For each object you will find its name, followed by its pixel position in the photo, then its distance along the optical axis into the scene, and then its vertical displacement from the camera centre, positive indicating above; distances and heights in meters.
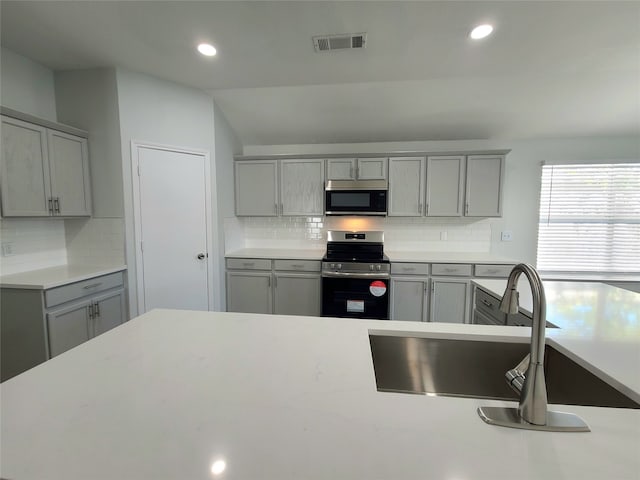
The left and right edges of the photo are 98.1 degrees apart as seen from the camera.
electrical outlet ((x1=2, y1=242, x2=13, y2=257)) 2.15 -0.23
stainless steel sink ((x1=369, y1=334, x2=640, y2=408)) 1.14 -0.61
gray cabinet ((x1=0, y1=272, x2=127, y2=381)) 1.92 -0.74
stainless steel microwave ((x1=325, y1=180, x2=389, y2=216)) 3.24 +0.27
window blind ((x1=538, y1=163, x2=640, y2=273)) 3.28 +0.02
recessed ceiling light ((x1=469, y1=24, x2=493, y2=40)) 1.89 +1.31
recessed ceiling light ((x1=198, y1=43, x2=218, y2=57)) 2.12 +1.33
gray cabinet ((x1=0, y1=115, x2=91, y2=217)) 1.96 +0.37
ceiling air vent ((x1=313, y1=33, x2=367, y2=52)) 2.00 +1.32
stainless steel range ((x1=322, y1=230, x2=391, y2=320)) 3.00 -0.74
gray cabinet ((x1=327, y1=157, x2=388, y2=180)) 3.31 +0.61
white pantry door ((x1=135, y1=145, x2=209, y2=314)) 2.60 -0.10
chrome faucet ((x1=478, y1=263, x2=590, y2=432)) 0.62 -0.42
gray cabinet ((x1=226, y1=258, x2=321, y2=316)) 3.20 -0.78
